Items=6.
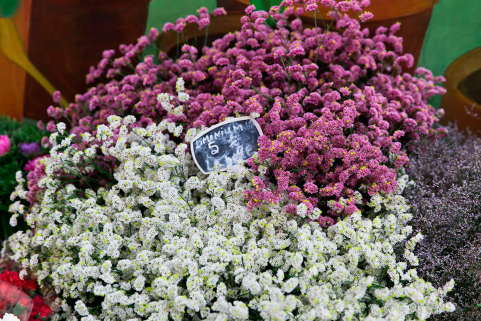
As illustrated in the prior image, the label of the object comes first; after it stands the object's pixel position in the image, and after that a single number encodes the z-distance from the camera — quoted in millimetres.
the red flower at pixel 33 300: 1739
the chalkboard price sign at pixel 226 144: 2010
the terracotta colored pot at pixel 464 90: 2619
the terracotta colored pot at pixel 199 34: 2770
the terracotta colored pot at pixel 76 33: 2943
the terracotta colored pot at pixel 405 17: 2562
